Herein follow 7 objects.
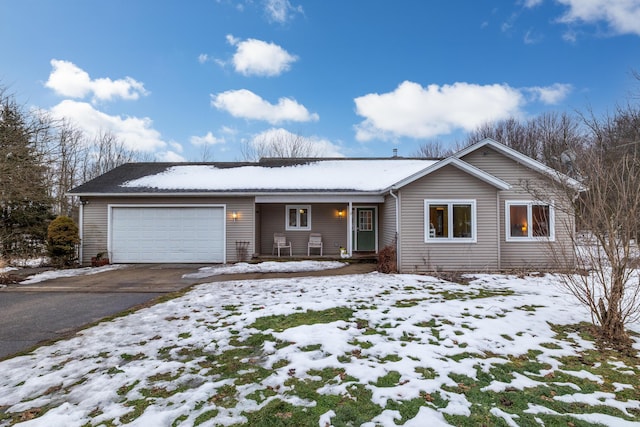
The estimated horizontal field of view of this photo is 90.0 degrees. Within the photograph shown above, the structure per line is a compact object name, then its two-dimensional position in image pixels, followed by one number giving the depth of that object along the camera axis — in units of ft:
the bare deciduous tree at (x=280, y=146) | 92.99
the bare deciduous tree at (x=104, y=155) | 81.27
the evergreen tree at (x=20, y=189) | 41.68
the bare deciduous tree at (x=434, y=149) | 103.62
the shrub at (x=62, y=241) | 38.01
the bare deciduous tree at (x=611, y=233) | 14.57
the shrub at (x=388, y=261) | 33.73
